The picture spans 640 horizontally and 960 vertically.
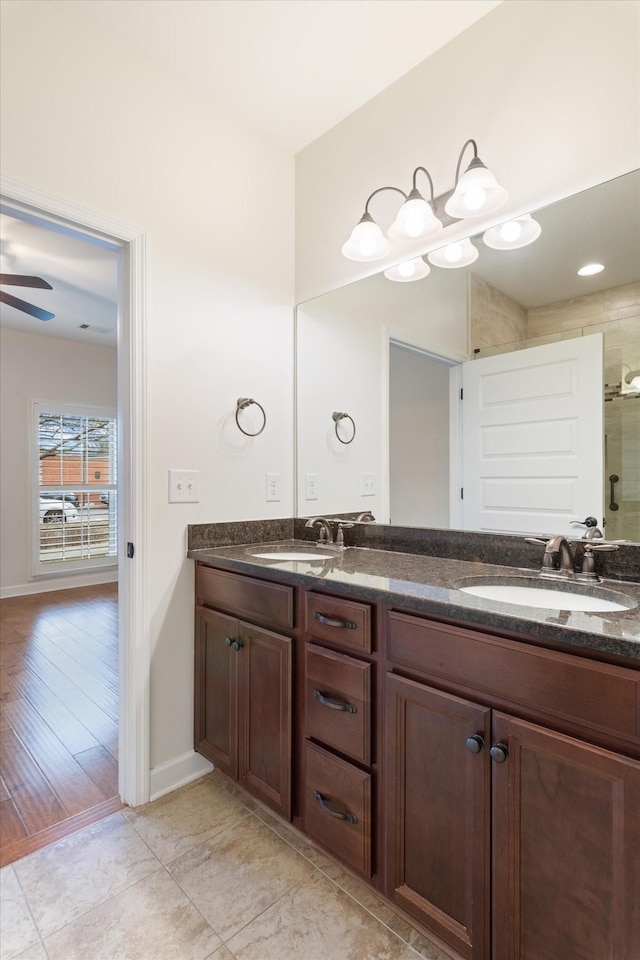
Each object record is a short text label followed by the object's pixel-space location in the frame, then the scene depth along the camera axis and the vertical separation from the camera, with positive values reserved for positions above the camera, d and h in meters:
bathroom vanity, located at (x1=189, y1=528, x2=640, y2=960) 0.82 -0.59
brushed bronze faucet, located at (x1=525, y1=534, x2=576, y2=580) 1.28 -0.23
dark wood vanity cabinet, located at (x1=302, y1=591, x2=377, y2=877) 1.20 -0.69
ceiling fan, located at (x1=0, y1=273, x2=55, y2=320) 2.76 +1.18
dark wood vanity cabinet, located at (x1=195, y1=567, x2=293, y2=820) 1.44 -0.71
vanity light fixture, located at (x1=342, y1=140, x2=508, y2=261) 1.44 +0.91
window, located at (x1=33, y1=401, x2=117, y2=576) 4.93 -0.09
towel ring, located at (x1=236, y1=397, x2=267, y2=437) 2.01 +0.33
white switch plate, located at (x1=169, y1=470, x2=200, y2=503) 1.79 -0.03
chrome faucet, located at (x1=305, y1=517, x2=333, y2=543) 2.03 -0.22
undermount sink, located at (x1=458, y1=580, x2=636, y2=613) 1.14 -0.31
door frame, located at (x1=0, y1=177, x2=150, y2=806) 1.68 -0.15
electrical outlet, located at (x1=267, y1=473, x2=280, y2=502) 2.14 -0.03
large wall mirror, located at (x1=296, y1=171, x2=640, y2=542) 1.31 +0.46
